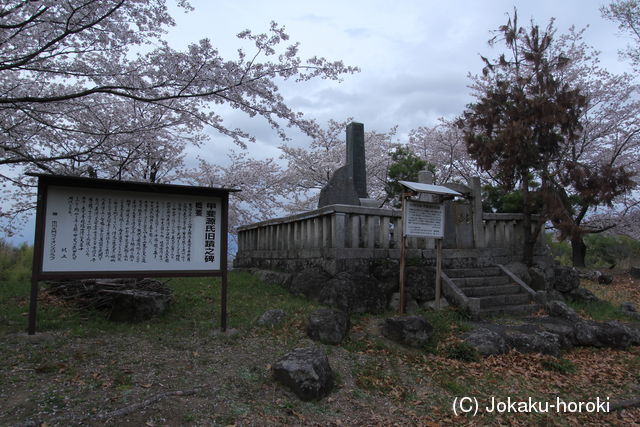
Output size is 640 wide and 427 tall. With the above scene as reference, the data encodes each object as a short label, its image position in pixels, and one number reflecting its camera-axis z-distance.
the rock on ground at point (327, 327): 5.61
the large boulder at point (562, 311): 8.09
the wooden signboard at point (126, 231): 4.99
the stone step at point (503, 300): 8.10
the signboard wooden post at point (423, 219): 7.45
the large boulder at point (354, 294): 7.21
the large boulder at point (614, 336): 6.88
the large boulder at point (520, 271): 9.91
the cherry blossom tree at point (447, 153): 19.47
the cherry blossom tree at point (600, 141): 15.62
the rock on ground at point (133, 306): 5.91
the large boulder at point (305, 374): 4.12
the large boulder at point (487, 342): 5.87
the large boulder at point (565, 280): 10.23
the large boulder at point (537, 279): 9.84
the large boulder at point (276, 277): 9.09
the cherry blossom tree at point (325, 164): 19.70
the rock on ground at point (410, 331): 5.91
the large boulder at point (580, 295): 10.16
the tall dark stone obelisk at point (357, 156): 12.73
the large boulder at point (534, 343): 6.16
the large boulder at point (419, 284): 7.93
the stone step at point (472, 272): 8.91
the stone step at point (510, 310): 7.89
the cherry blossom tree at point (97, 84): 5.84
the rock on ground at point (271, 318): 6.02
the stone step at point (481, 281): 8.59
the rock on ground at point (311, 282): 7.77
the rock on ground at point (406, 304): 7.72
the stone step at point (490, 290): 8.35
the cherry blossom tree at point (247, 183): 17.47
